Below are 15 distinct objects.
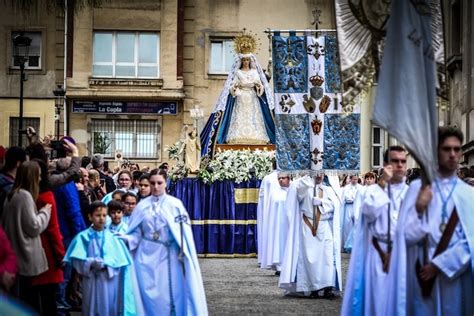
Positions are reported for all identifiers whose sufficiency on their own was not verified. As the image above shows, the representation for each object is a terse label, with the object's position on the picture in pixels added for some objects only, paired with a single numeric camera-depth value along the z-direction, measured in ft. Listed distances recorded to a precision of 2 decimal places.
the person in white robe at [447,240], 27.53
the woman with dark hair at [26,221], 34.24
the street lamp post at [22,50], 74.79
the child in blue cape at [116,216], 41.44
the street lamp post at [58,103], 117.60
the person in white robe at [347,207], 91.25
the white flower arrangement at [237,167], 81.05
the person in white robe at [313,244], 54.65
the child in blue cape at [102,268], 38.52
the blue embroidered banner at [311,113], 54.90
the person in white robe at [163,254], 39.24
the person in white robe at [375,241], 33.12
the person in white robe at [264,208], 70.69
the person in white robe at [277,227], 67.26
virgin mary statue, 88.43
